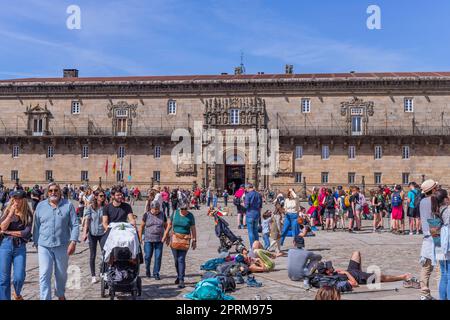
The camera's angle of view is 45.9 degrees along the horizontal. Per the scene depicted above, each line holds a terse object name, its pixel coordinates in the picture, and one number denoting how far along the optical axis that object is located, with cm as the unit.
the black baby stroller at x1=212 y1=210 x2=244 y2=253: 1297
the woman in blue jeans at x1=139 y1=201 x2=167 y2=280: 1020
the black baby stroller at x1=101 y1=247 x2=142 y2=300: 814
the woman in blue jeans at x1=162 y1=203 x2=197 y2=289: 959
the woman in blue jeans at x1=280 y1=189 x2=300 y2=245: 1407
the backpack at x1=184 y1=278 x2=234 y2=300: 793
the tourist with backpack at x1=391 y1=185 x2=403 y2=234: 1770
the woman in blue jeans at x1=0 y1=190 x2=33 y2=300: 748
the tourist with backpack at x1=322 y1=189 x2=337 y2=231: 1872
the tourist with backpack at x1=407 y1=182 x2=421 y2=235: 1623
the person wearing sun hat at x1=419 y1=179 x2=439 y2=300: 810
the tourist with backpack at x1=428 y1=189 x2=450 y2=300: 735
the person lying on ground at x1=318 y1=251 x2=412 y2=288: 936
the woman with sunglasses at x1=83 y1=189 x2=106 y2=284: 1002
